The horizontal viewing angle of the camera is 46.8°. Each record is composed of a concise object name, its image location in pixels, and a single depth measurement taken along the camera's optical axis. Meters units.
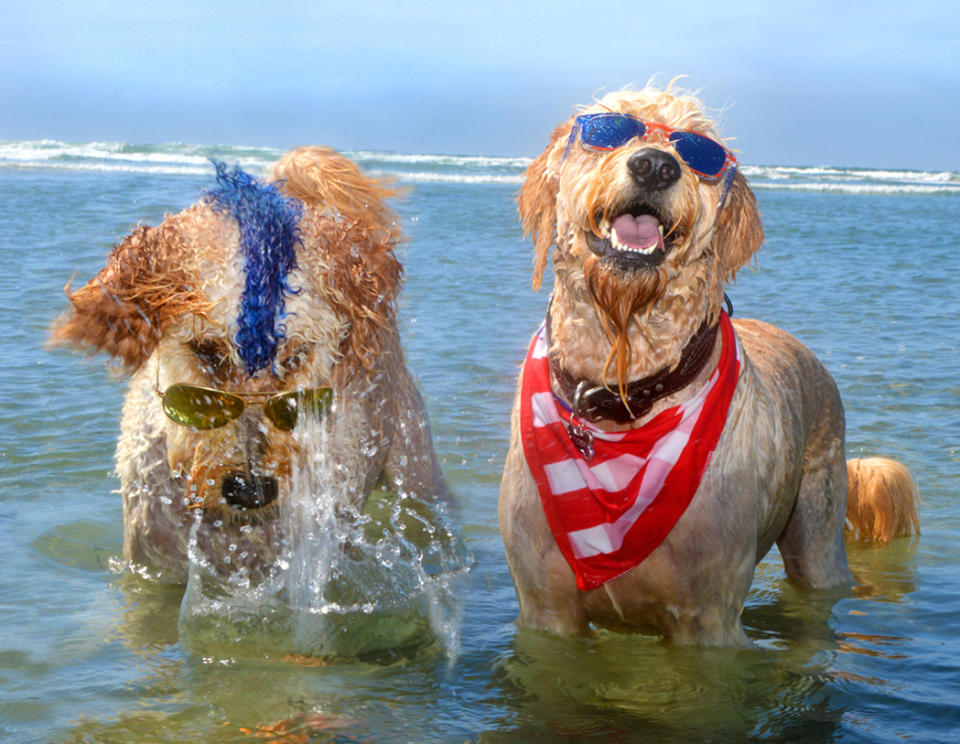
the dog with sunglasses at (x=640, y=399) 3.55
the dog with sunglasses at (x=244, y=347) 3.87
